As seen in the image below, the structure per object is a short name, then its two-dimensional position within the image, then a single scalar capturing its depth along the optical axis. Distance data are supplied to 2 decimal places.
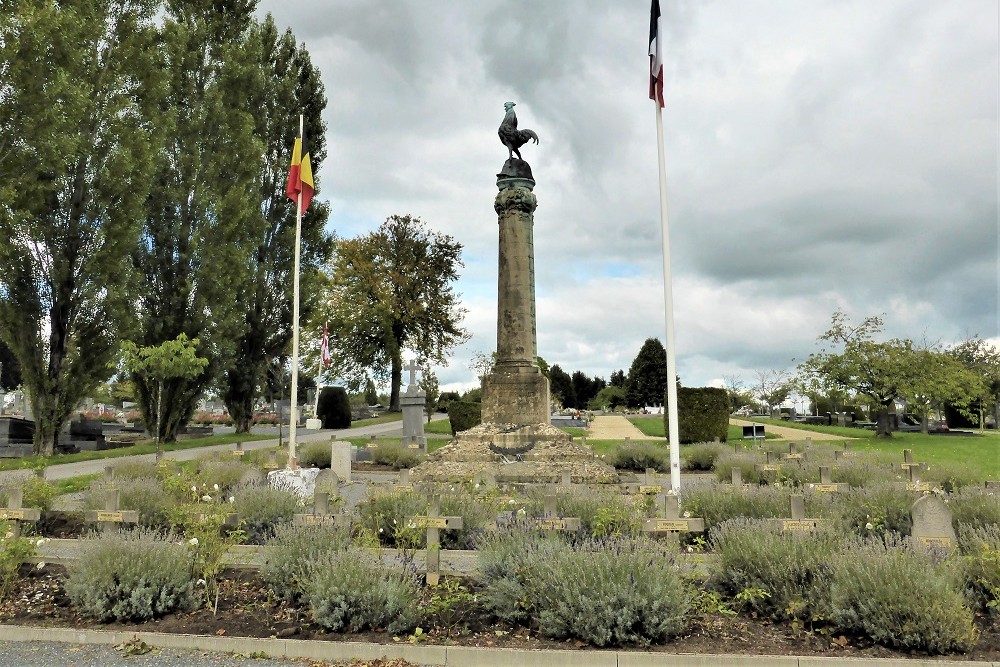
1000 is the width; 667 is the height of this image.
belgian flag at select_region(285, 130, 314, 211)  12.03
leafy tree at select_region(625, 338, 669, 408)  77.88
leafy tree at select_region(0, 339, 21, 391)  52.62
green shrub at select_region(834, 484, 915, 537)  6.99
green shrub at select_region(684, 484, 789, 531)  7.20
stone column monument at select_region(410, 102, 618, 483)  13.54
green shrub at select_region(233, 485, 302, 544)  7.15
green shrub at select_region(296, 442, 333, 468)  16.73
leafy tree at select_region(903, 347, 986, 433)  24.86
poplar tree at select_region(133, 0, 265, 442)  23.91
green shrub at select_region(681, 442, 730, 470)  16.41
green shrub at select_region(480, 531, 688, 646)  4.38
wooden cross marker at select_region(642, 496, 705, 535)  5.79
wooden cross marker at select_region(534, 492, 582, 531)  5.91
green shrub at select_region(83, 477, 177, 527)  7.55
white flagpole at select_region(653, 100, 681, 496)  8.50
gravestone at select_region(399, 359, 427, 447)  22.27
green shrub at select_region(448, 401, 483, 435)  23.41
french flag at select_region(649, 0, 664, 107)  9.39
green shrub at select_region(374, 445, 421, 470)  16.47
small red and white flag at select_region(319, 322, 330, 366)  23.48
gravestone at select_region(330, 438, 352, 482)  13.56
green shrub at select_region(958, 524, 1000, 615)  4.77
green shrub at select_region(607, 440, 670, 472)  16.36
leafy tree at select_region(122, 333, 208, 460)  19.19
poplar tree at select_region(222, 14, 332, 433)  28.09
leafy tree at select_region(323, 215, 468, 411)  41.62
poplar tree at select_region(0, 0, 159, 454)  17.75
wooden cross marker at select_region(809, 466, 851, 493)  8.63
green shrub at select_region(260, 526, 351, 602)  5.16
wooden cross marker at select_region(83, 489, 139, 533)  6.22
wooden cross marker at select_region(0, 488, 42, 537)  6.40
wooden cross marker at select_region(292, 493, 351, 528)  6.21
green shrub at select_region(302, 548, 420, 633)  4.62
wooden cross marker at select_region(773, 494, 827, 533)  5.47
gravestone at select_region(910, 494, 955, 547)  5.57
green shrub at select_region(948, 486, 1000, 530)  6.45
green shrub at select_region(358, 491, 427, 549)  6.95
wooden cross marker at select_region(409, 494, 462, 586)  5.52
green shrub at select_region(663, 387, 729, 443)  22.28
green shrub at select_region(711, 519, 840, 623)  4.68
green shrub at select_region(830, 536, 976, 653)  4.15
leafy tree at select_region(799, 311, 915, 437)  25.55
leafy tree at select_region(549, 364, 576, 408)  91.19
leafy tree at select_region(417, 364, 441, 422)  42.50
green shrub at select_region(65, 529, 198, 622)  4.96
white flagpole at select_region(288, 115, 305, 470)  10.45
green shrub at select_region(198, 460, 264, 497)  8.77
